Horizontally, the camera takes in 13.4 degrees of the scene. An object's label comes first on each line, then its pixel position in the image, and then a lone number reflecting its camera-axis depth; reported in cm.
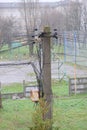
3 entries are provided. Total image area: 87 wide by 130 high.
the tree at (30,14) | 4316
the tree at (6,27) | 3298
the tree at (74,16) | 4615
